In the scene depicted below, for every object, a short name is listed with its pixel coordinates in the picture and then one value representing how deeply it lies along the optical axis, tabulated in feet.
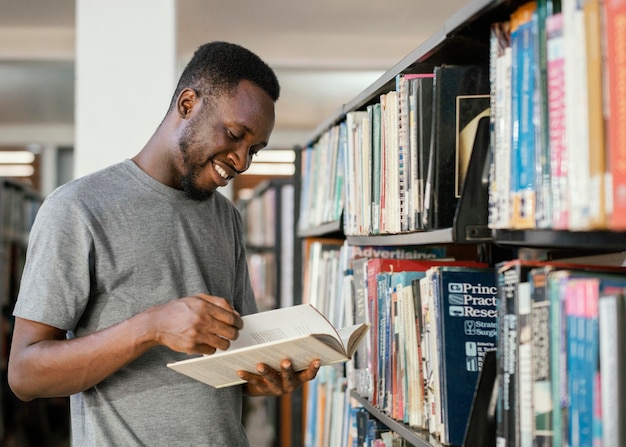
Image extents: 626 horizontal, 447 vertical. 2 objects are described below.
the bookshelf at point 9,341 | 16.63
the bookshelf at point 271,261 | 13.08
